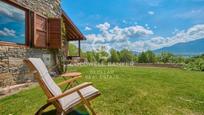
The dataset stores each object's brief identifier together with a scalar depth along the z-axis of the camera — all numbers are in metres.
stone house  2.81
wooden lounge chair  1.30
